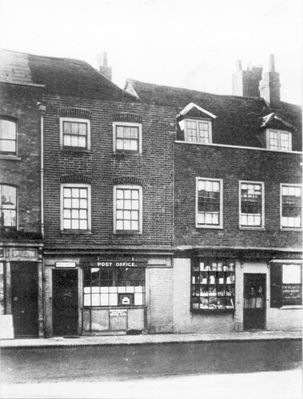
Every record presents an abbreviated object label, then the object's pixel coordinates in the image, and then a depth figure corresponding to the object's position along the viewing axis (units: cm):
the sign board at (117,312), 1975
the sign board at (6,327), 1777
